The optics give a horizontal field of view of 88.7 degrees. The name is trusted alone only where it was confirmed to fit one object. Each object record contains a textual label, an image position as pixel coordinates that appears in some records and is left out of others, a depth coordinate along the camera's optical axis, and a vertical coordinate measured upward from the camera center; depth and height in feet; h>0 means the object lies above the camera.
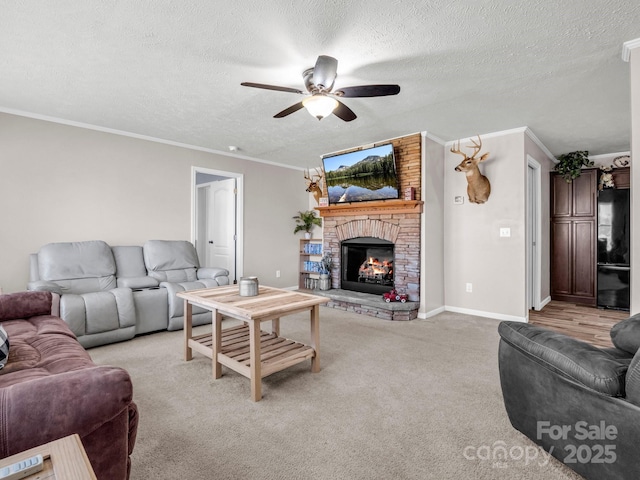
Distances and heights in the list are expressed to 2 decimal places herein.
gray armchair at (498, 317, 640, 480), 3.98 -2.15
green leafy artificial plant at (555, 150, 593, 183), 16.16 +3.87
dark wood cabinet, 16.29 +0.21
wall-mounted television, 14.19 +3.06
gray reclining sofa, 10.00 -1.56
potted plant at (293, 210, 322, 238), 20.53 +1.26
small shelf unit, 19.70 -1.28
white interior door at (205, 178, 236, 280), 17.99 +0.93
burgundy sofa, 2.89 -1.66
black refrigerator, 15.01 -0.31
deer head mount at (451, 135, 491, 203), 12.92 +2.55
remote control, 1.98 -1.43
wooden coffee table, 7.03 -2.55
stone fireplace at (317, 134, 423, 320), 13.86 -0.21
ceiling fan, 7.31 +3.49
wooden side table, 2.09 -1.51
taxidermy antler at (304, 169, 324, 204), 18.21 +2.90
